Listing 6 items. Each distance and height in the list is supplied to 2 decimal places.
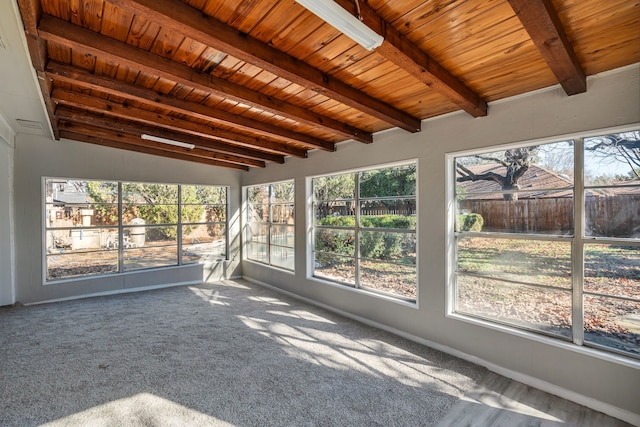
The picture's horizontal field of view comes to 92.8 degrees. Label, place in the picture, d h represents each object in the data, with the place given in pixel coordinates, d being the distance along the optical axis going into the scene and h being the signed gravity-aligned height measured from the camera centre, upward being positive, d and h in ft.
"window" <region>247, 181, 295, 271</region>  19.51 -0.59
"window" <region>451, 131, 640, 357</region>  7.86 -0.74
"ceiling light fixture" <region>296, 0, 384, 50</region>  4.82 +3.29
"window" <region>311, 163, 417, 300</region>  12.76 -0.68
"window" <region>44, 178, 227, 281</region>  17.46 -0.58
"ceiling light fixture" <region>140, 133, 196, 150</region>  14.61 +3.80
